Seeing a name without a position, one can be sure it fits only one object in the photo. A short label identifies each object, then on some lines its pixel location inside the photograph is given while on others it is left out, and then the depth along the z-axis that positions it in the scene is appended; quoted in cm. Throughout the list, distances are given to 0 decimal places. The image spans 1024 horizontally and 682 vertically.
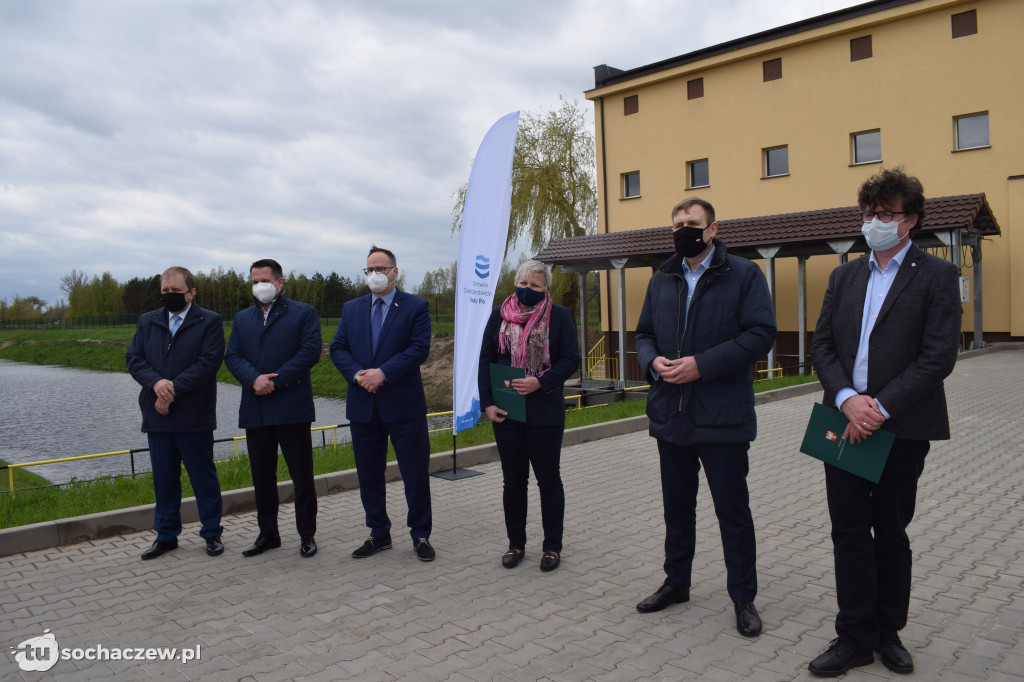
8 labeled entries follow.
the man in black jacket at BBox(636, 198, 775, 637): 384
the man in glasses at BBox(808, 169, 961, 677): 321
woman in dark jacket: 491
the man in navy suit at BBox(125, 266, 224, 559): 546
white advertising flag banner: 743
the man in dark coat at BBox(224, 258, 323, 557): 541
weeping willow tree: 3441
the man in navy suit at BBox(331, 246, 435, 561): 536
